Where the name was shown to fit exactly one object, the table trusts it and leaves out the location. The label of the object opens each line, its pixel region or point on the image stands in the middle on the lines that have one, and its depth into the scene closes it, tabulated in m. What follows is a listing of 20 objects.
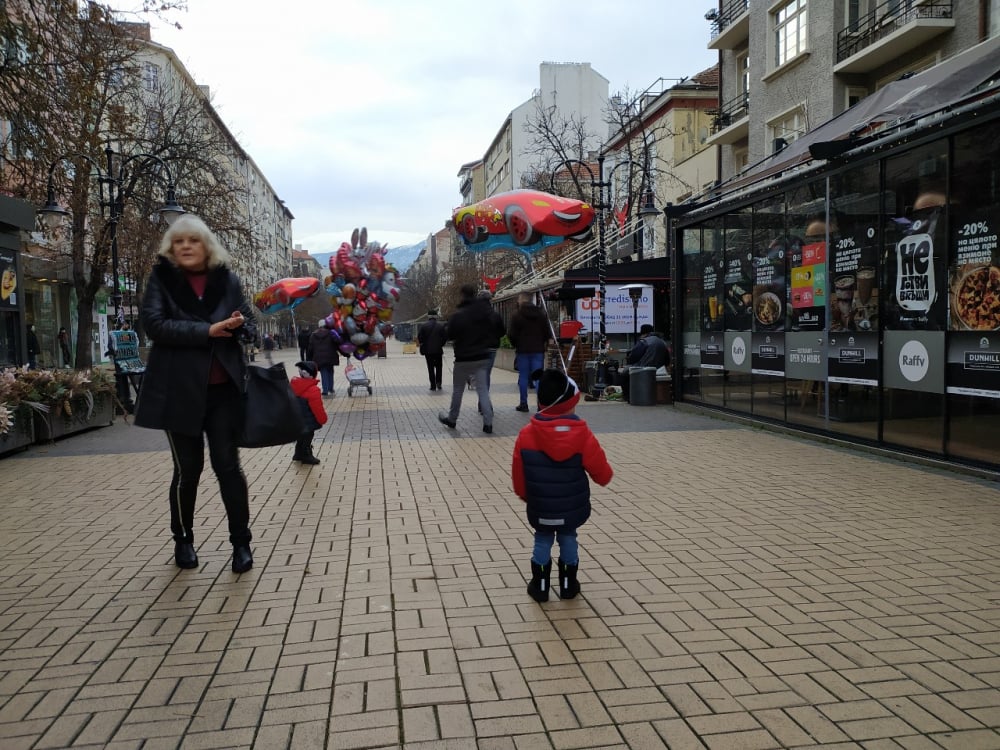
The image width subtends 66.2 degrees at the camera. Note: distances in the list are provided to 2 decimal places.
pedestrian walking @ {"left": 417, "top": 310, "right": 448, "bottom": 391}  17.02
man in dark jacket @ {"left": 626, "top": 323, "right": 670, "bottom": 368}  13.76
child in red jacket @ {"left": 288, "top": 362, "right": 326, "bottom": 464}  7.80
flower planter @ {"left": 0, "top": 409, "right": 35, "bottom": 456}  8.70
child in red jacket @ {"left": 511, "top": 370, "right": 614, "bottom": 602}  3.71
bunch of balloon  17.30
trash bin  13.39
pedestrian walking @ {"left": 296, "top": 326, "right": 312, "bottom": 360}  21.83
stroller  16.81
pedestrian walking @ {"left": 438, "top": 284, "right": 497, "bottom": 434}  10.10
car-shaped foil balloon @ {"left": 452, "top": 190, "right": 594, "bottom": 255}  14.90
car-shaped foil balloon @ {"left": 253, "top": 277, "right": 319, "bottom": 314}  30.97
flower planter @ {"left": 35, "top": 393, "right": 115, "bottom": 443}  9.72
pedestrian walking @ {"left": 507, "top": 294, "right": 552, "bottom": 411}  11.80
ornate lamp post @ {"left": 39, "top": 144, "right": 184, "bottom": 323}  12.98
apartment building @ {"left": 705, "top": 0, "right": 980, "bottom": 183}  16.98
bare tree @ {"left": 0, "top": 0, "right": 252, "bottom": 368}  8.81
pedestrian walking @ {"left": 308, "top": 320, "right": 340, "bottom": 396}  15.66
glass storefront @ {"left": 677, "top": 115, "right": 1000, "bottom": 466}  6.88
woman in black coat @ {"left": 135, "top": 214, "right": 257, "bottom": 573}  4.05
